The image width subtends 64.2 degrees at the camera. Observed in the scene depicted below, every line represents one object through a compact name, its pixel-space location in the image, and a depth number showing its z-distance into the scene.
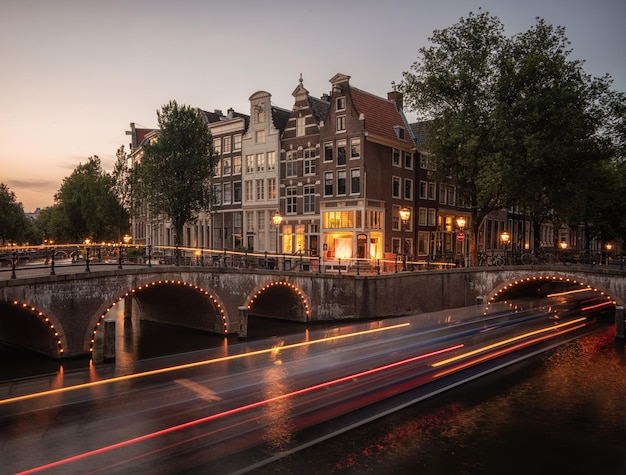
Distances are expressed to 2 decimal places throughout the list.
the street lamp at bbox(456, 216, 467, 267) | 31.74
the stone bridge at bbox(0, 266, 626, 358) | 20.70
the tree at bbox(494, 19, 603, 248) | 33.16
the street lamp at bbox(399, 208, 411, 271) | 30.70
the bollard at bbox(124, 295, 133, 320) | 33.19
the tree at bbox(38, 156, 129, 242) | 58.78
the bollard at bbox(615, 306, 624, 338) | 25.70
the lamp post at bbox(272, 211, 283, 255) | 32.66
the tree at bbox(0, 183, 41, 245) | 69.25
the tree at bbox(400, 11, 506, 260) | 34.72
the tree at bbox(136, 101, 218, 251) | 42.47
